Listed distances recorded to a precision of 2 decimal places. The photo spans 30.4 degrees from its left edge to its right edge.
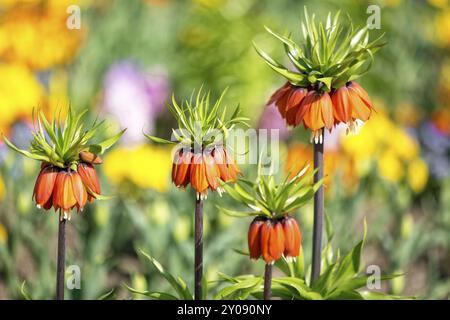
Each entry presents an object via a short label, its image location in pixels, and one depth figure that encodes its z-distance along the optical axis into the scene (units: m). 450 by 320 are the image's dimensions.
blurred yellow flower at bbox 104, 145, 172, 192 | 2.98
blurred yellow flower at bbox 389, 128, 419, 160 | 3.22
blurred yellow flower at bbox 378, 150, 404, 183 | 3.14
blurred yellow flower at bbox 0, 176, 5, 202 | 2.81
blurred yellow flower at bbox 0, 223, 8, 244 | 2.53
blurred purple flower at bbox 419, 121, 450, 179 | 3.18
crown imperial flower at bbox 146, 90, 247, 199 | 1.48
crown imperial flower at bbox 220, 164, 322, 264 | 1.46
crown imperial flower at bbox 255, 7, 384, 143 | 1.50
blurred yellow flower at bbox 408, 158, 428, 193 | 2.95
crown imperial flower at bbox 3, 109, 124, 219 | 1.46
